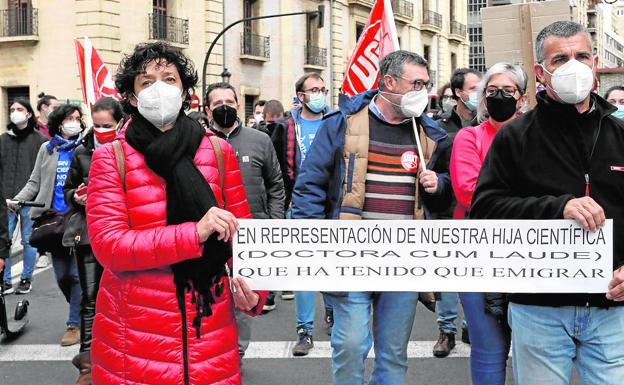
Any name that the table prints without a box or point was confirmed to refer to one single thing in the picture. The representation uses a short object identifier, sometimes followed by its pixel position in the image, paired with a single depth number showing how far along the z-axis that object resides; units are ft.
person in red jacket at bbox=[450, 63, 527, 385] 13.44
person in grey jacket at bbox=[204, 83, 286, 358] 18.93
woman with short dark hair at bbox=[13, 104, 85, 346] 19.81
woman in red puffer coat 9.18
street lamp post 78.69
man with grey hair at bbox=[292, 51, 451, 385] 12.96
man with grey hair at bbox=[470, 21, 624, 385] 9.12
